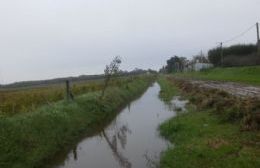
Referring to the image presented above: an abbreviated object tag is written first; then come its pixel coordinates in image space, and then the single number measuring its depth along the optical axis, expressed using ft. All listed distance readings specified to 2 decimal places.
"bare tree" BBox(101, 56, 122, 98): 49.86
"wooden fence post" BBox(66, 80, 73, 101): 36.66
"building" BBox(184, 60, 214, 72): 149.76
